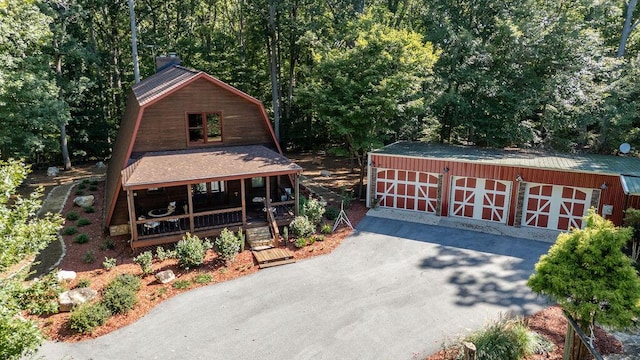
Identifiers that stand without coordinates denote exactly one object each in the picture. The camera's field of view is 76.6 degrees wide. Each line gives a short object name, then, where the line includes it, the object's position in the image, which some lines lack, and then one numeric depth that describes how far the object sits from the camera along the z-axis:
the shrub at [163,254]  13.80
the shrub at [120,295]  10.99
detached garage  15.59
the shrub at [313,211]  16.39
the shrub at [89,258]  13.73
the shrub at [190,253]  13.23
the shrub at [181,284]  12.36
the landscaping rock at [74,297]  11.01
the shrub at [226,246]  13.76
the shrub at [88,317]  10.18
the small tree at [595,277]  7.43
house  14.88
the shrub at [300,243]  15.05
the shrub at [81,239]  15.14
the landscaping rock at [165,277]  12.58
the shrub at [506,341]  8.66
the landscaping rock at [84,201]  19.06
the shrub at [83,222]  16.84
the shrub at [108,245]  14.67
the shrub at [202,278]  12.71
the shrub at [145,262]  12.92
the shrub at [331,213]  17.78
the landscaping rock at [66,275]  12.38
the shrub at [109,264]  13.26
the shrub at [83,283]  12.05
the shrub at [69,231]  15.99
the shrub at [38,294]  6.72
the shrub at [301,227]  15.48
